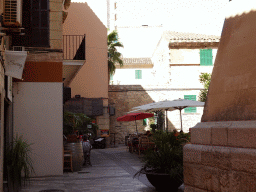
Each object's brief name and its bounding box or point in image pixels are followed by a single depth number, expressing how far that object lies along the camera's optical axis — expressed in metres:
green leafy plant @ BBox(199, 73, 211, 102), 26.14
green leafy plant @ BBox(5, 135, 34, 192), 7.45
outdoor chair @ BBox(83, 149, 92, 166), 12.45
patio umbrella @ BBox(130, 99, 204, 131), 14.88
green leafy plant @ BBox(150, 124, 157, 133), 24.25
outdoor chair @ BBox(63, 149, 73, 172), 10.86
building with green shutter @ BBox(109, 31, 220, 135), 26.52
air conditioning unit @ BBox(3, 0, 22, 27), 7.25
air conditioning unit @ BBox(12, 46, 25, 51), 10.15
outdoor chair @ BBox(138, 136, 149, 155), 15.78
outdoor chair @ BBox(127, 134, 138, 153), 17.75
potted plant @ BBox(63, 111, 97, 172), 10.98
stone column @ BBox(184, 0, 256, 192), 3.85
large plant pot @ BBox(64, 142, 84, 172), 10.98
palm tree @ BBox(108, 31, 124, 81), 25.56
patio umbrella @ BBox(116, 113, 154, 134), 19.23
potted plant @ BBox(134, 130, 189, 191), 7.09
